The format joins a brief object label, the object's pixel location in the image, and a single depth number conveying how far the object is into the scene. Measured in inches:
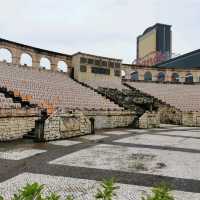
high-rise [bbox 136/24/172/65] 6899.6
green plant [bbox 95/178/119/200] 85.5
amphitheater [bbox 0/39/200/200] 231.1
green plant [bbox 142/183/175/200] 81.7
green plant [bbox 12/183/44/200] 81.5
